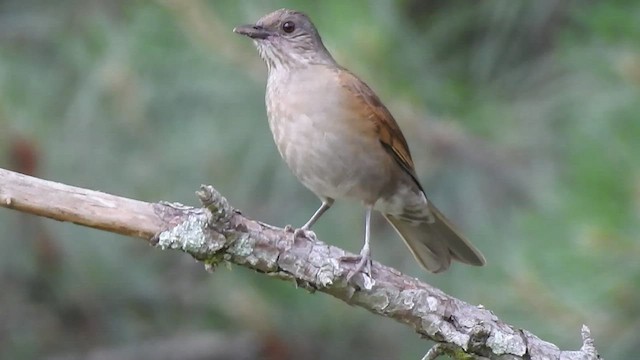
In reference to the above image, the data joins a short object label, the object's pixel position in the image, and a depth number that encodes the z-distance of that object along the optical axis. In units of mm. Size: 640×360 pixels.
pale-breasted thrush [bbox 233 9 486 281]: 8648
